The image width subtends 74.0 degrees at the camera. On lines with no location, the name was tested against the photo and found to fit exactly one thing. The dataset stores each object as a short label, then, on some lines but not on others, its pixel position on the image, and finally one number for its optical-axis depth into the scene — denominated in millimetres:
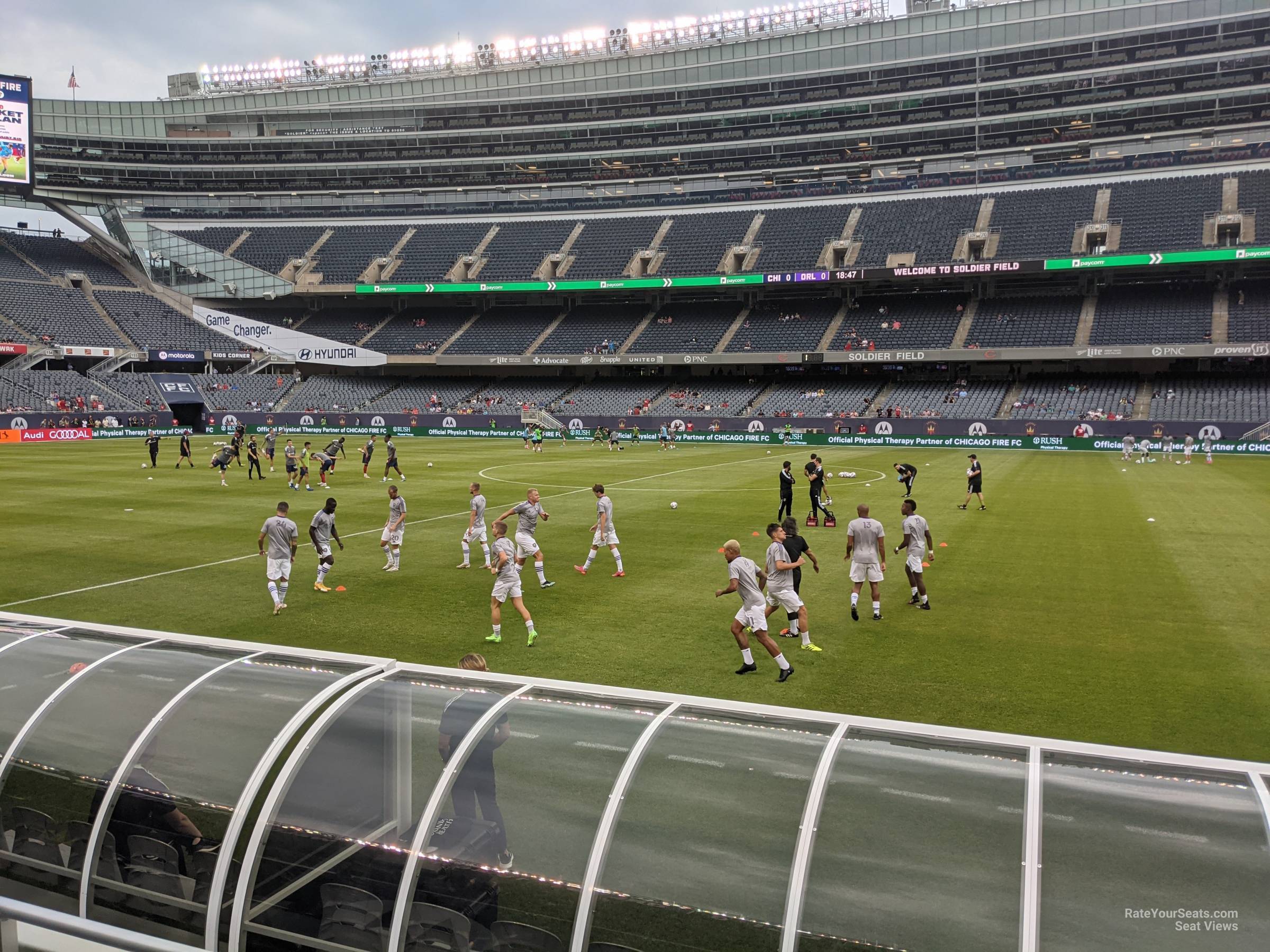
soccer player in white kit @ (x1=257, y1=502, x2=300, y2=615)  14062
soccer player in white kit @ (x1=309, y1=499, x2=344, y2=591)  15758
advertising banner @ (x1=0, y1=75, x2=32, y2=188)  63812
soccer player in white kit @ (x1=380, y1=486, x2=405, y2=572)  17141
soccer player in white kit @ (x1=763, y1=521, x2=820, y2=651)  11906
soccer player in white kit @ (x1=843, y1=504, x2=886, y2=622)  13438
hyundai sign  77875
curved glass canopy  4020
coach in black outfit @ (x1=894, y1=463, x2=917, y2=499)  23750
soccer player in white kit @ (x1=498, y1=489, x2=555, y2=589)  14695
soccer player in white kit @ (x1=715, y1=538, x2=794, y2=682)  10797
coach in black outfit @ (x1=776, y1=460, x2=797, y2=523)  21719
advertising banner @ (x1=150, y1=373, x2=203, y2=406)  67500
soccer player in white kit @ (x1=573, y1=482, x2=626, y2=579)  17031
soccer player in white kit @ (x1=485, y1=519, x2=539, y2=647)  12445
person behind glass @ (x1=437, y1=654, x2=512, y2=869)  4863
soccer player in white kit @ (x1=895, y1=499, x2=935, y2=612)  14062
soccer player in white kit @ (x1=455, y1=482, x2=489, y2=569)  16797
